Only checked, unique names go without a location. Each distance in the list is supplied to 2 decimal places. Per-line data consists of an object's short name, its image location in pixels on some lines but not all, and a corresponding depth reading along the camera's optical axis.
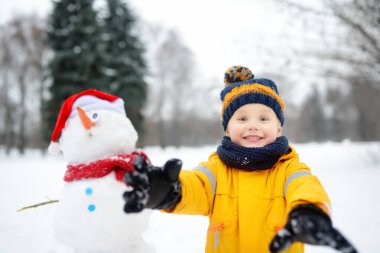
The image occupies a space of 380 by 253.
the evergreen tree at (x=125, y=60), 15.81
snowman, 1.62
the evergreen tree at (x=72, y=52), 13.20
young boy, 1.11
